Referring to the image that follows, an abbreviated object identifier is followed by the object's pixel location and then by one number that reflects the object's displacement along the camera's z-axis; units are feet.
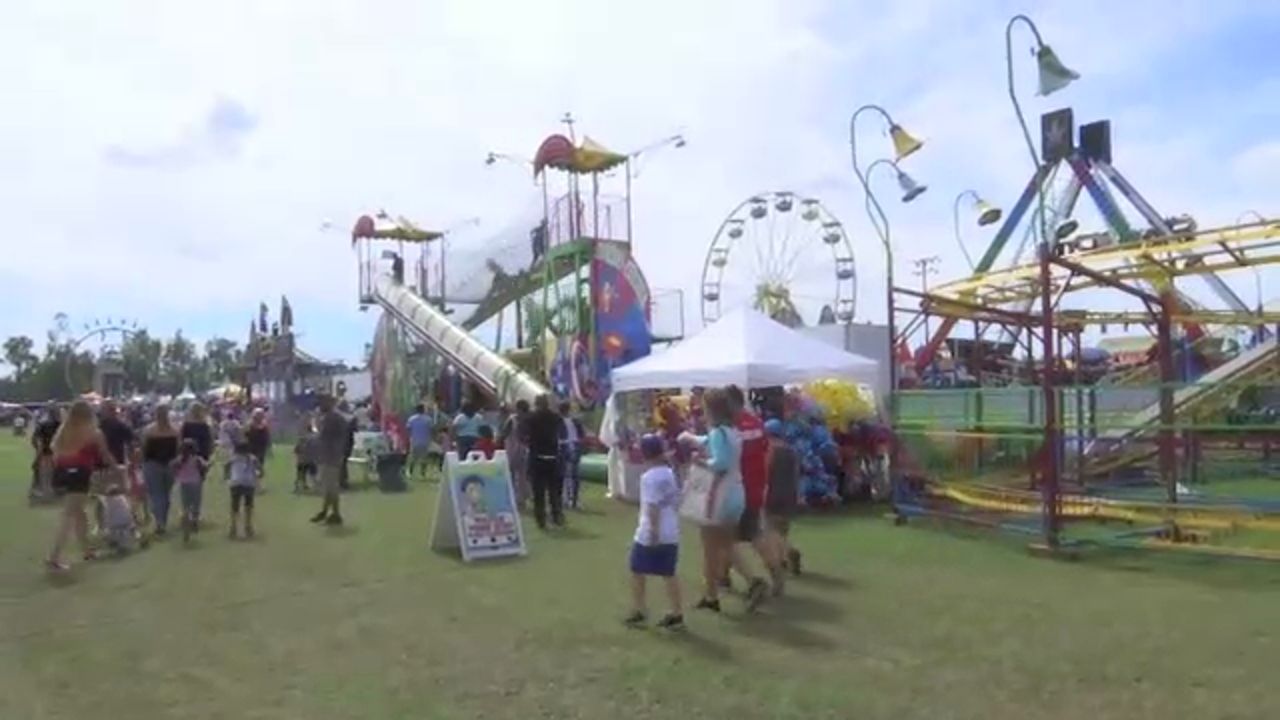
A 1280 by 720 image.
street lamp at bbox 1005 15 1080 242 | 42.68
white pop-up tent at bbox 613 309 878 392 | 55.36
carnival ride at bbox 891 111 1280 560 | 40.93
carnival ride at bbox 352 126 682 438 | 99.71
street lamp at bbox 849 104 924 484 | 49.90
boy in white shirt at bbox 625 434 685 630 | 29.07
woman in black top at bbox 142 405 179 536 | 47.06
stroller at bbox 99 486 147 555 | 45.37
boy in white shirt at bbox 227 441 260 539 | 48.78
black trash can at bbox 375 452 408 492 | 70.79
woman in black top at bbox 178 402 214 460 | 49.03
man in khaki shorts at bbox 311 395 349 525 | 52.95
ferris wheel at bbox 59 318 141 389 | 235.61
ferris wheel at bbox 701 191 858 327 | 106.11
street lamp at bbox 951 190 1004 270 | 81.48
